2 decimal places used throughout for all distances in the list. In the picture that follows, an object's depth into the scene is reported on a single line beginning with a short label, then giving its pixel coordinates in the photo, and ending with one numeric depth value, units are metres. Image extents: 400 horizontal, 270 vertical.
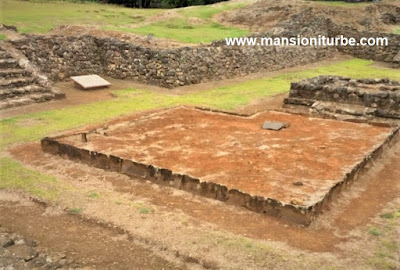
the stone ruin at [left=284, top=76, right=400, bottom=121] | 11.25
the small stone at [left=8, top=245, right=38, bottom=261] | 4.83
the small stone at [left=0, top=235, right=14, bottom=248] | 5.04
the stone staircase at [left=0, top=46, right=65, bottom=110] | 12.45
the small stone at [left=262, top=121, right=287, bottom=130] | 9.51
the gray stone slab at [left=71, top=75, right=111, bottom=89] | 14.47
